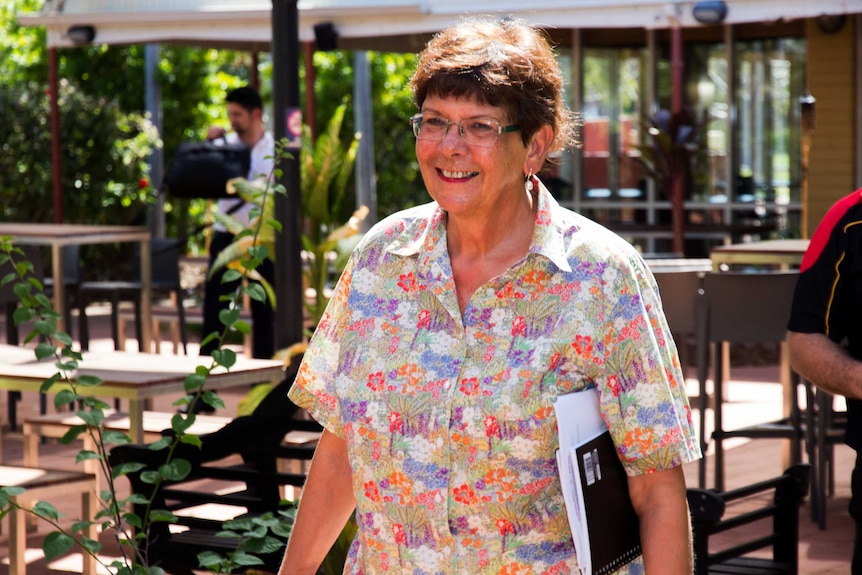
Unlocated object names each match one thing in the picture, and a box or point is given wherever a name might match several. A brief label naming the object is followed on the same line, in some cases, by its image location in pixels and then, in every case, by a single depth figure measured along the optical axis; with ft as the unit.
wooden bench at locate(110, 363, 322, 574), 21.72
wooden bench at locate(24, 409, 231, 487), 29.46
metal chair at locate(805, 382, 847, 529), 32.11
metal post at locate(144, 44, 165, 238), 95.51
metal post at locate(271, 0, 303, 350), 31.16
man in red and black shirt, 17.79
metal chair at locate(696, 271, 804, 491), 33.69
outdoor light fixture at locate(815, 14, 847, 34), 73.32
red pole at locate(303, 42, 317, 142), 64.77
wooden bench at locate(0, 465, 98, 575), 23.82
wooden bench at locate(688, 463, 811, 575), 20.10
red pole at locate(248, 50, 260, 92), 83.42
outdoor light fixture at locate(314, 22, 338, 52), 59.58
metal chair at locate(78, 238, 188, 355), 48.38
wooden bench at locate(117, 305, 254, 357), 49.21
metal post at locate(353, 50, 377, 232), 80.12
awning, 55.10
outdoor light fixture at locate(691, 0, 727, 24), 54.65
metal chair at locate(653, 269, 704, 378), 35.00
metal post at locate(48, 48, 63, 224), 69.96
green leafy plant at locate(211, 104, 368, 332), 41.14
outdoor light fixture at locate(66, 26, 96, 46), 67.13
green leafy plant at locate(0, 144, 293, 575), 17.98
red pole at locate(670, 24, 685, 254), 62.40
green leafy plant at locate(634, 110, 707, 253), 68.01
